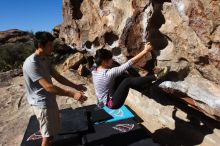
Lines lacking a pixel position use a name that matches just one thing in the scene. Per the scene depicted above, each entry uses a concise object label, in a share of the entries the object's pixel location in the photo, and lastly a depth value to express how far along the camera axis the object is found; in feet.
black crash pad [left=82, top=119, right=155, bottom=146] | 9.28
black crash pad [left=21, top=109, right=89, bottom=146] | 9.74
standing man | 7.30
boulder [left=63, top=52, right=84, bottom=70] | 19.39
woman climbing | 8.50
